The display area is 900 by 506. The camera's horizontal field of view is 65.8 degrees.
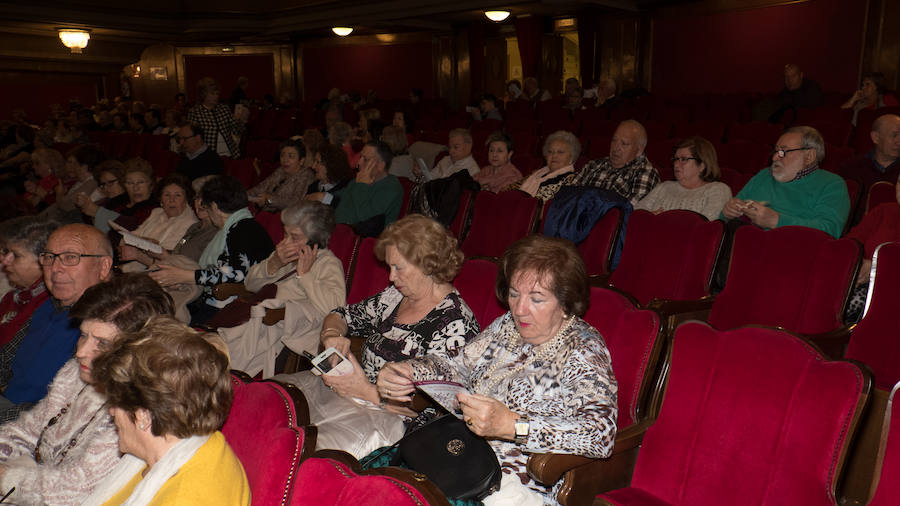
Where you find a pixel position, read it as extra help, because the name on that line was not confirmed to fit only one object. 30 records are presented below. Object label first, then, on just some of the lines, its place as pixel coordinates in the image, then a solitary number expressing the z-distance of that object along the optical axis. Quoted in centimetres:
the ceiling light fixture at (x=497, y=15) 1160
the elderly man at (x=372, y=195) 450
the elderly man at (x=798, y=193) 332
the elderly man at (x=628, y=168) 429
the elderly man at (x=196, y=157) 608
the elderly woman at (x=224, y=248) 338
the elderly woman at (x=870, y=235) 285
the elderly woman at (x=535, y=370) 171
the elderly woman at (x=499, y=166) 529
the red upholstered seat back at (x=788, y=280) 264
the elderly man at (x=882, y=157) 430
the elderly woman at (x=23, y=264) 282
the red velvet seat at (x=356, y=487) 117
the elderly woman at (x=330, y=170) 490
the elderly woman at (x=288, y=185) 542
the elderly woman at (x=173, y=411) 138
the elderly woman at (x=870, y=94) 684
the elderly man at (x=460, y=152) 556
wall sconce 1320
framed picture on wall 1705
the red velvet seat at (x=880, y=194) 380
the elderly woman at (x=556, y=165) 475
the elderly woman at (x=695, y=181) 383
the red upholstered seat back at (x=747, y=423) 155
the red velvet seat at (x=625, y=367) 178
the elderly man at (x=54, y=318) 236
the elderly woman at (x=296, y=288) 297
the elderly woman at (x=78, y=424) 178
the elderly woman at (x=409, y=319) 226
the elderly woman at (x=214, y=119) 796
